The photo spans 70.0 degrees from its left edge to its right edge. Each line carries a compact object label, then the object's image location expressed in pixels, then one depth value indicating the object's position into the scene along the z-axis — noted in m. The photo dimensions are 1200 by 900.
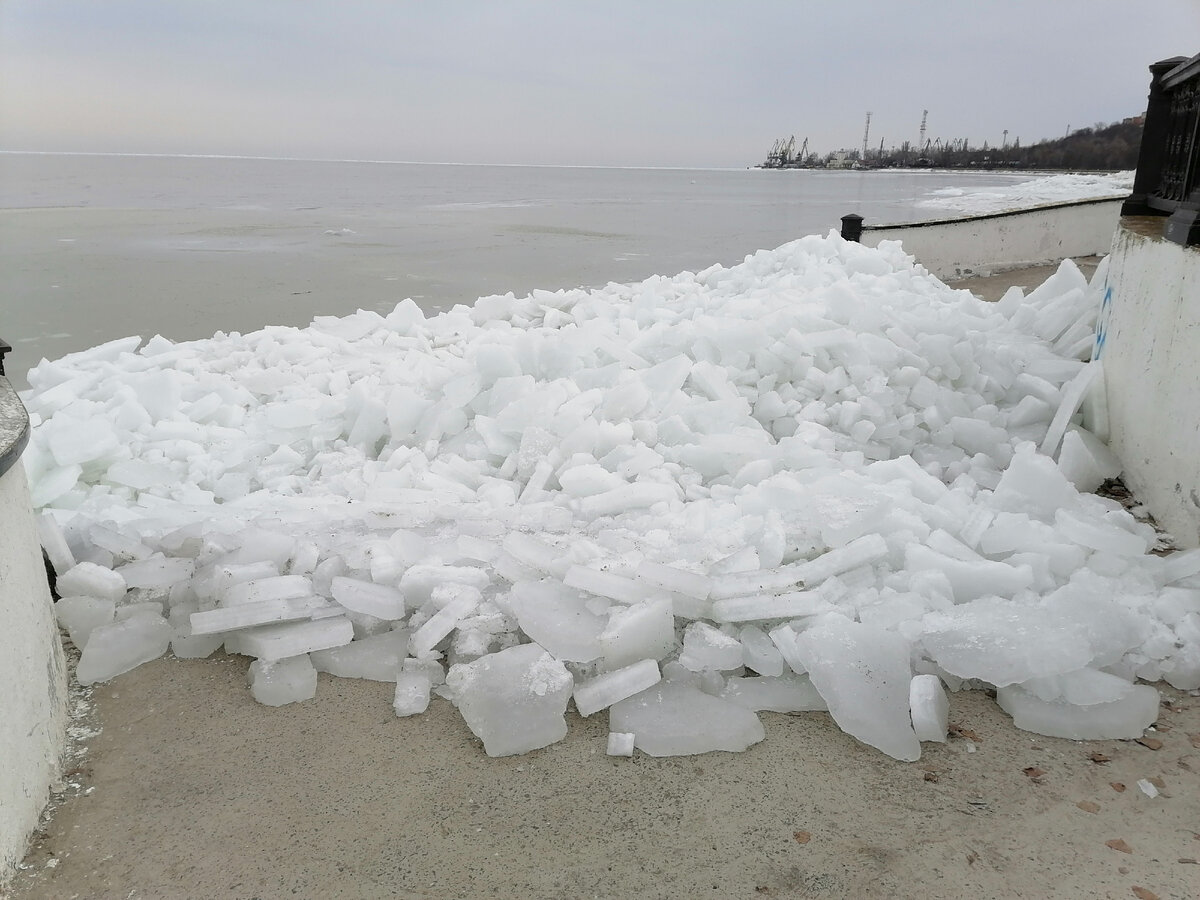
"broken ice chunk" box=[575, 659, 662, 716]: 2.70
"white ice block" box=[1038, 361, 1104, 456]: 4.50
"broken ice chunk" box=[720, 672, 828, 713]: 2.75
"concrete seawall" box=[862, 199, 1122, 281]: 10.89
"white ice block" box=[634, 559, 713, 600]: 3.00
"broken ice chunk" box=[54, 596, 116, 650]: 3.08
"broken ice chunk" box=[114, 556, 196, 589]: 3.29
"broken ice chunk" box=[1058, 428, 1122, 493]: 4.19
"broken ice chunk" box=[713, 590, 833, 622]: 2.96
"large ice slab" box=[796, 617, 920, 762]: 2.58
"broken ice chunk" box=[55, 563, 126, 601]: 3.20
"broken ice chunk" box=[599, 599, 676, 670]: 2.80
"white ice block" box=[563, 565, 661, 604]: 3.01
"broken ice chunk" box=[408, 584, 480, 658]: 2.93
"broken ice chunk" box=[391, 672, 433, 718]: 2.74
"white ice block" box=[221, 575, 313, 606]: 3.10
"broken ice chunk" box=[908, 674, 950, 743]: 2.59
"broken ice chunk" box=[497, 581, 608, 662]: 2.84
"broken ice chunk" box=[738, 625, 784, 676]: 2.86
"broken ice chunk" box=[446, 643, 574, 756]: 2.59
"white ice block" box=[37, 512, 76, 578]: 3.34
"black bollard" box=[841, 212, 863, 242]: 10.45
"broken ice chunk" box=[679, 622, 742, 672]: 2.81
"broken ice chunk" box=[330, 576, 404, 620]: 3.07
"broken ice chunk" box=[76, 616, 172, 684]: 2.90
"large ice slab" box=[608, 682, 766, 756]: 2.56
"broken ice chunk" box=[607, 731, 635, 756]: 2.54
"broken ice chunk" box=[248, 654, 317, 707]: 2.79
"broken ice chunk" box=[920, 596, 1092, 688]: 2.70
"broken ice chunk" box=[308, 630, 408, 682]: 2.92
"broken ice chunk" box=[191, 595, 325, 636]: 2.98
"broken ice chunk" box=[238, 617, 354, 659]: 2.92
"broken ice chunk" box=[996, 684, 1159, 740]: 2.60
